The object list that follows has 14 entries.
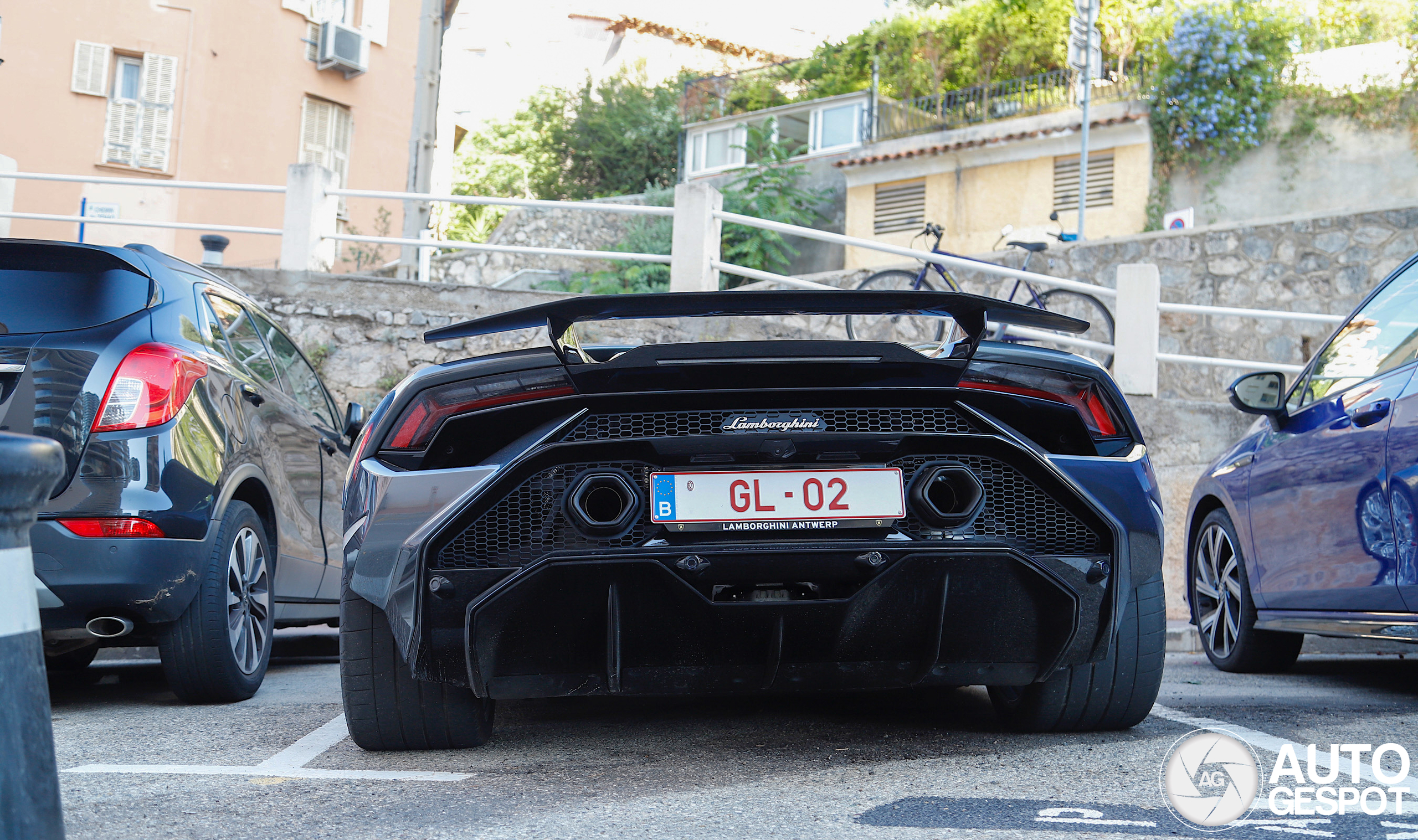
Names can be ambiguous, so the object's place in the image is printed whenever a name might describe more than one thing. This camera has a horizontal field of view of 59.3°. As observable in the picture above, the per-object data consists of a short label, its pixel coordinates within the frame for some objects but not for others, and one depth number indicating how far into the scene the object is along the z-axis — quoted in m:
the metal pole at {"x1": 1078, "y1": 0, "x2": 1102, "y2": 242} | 20.58
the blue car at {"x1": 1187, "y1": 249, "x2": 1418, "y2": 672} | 3.69
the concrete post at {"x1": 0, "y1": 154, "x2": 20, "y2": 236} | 11.73
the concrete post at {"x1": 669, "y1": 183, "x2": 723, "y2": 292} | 9.90
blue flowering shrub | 20.31
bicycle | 10.55
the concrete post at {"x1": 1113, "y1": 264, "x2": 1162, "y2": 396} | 8.73
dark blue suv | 3.66
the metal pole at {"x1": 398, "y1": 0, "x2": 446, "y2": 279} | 13.99
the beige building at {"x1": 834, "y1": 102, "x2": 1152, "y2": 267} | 21.91
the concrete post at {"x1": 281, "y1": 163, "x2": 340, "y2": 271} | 10.22
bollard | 1.44
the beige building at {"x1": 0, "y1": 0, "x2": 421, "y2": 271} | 21.38
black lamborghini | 2.65
